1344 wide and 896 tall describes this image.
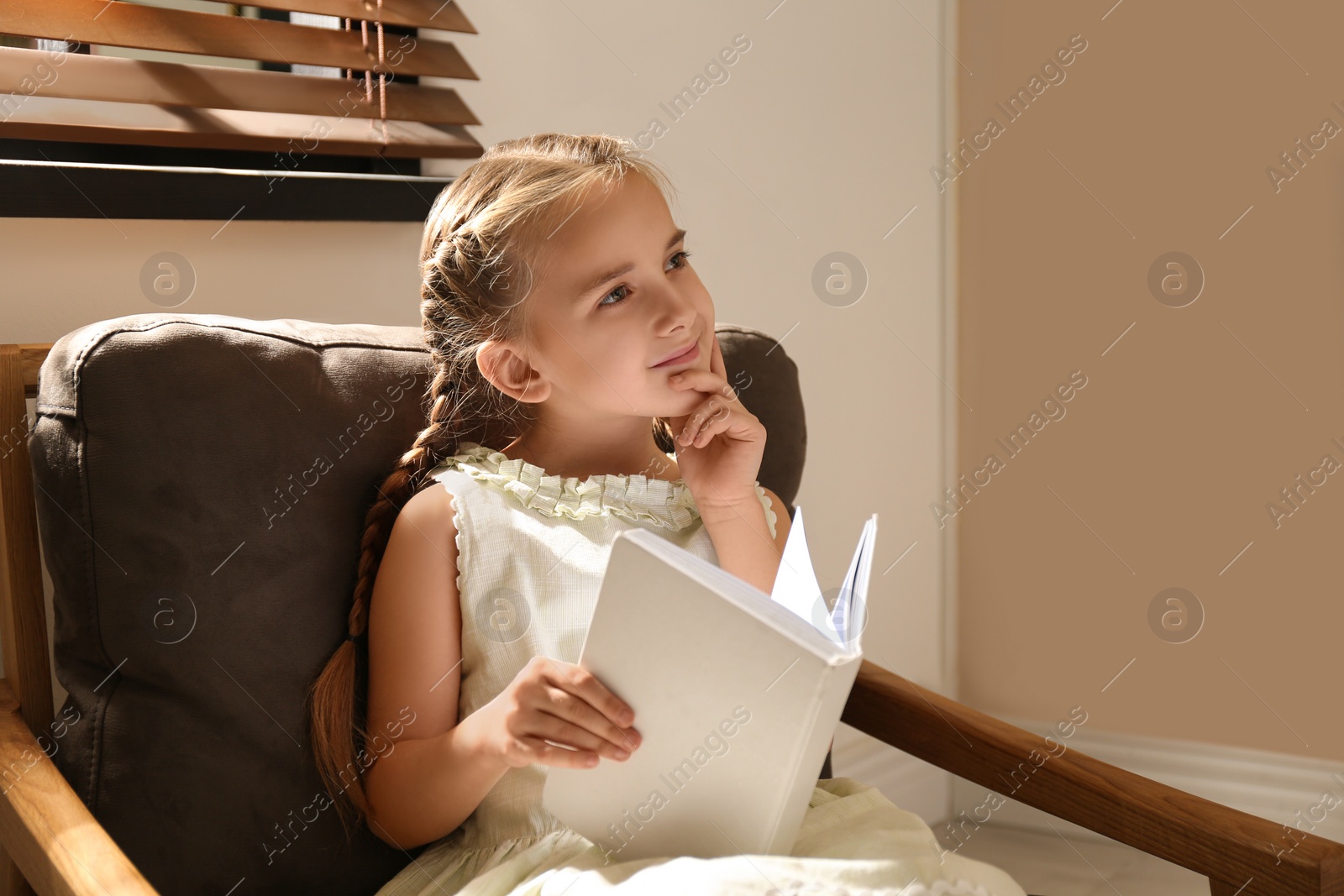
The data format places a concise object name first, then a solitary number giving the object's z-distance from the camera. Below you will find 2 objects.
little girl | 0.88
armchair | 0.80
